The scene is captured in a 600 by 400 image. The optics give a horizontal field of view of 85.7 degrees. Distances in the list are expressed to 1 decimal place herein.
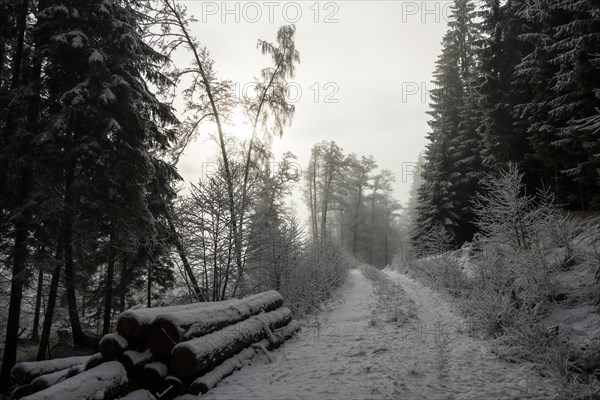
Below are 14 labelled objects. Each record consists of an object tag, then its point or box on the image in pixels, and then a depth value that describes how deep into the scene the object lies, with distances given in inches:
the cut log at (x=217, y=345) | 203.2
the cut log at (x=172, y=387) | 203.2
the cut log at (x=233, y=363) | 207.0
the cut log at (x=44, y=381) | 216.7
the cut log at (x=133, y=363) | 202.5
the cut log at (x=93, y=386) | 162.6
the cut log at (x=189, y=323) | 213.3
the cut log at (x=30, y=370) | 237.0
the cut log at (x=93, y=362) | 207.6
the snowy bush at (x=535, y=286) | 224.2
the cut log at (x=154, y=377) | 204.1
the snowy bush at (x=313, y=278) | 488.1
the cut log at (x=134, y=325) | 211.8
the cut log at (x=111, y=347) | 205.8
